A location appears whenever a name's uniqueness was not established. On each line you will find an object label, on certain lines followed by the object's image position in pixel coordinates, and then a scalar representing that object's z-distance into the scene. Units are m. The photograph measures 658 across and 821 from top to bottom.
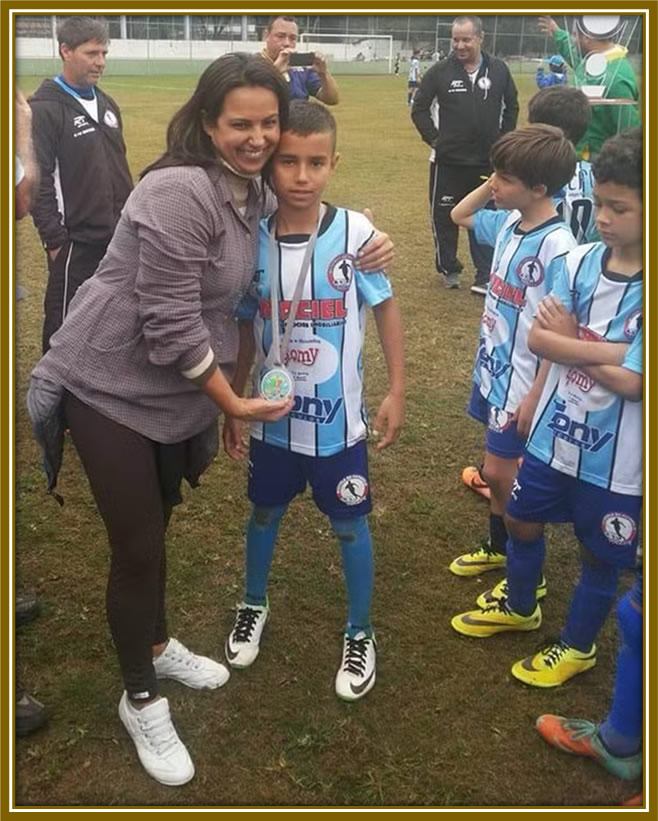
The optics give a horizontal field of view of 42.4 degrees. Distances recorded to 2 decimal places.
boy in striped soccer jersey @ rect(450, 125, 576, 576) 2.88
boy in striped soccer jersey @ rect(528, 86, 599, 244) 3.57
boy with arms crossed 2.40
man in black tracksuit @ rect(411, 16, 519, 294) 7.57
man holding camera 4.39
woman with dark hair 2.13
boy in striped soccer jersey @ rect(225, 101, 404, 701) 2.47
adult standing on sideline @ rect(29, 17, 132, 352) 4.36
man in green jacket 4.61
